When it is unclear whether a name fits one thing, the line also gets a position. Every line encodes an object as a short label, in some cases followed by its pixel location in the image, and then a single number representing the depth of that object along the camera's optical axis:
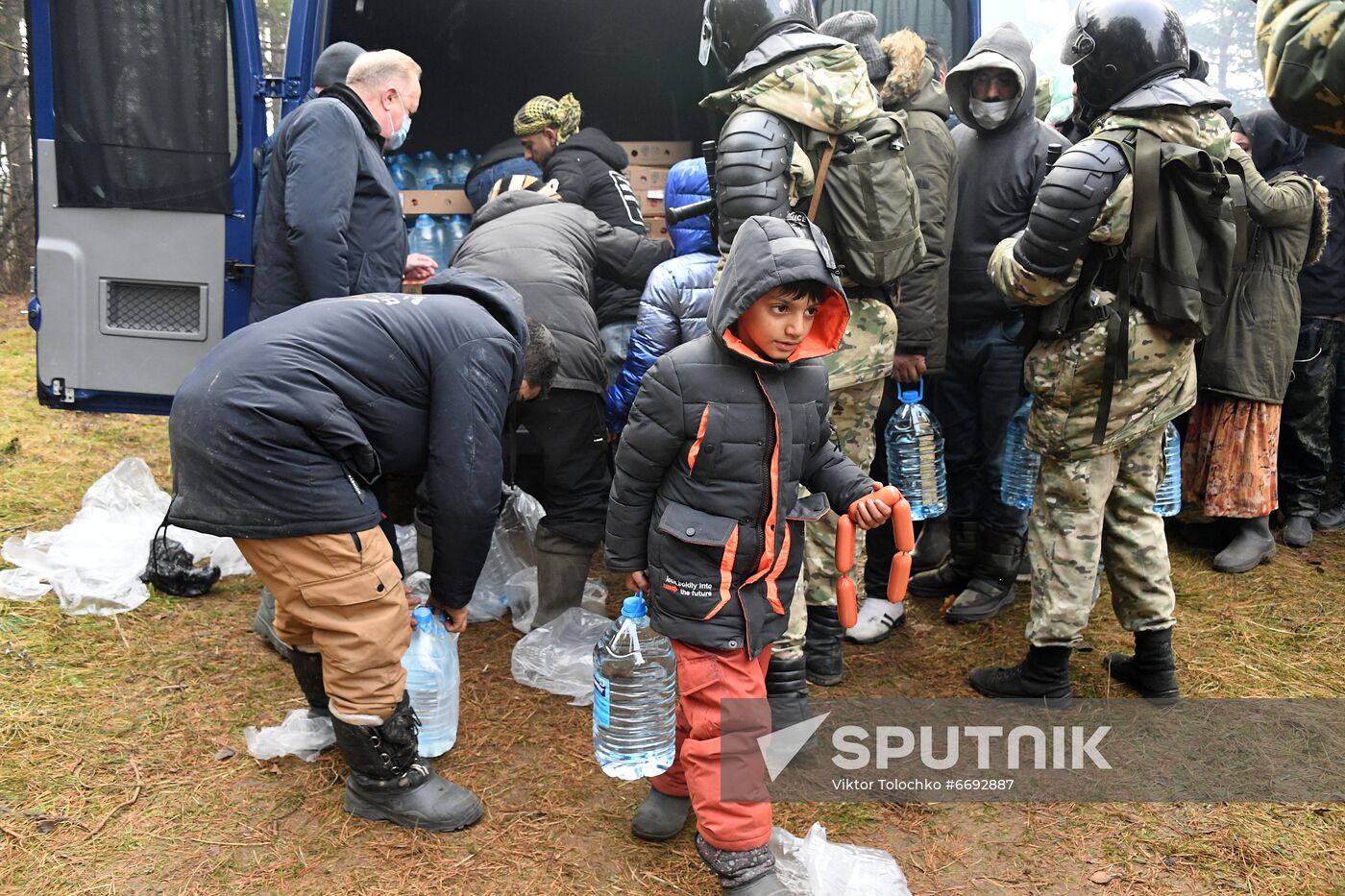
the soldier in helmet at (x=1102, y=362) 3.24
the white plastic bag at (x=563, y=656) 3.86
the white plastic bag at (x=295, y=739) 3.36
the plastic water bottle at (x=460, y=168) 7.29
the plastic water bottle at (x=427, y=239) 6.30
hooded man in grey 4.28
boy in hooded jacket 2.58
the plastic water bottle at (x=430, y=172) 7.16
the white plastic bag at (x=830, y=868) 2.69
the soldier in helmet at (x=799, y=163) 3.31
